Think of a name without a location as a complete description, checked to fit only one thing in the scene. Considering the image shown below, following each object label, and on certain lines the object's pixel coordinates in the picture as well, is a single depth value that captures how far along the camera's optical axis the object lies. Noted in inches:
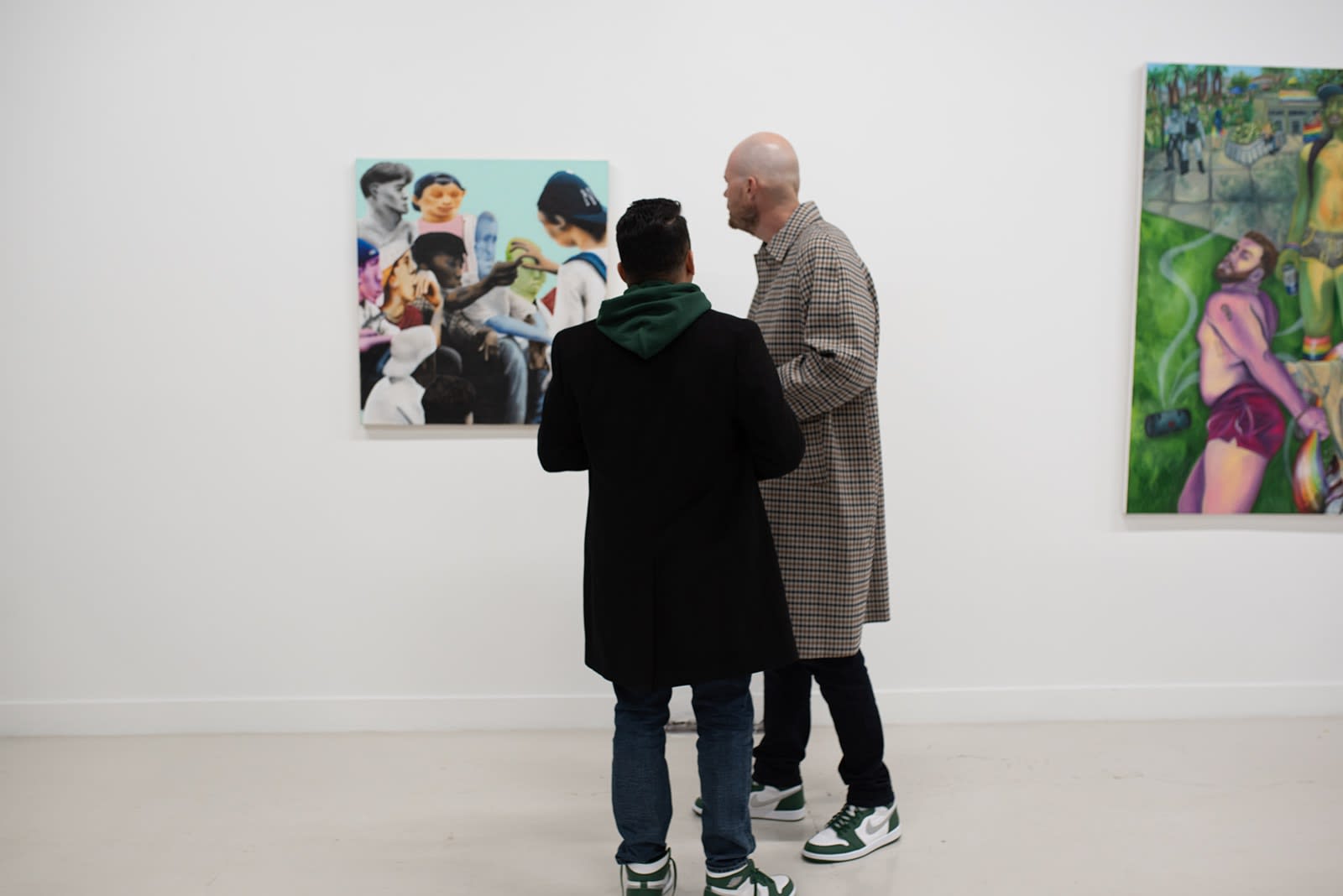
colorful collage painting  114.2
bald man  81.7
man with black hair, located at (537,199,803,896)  69.6
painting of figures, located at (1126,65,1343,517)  115.7
